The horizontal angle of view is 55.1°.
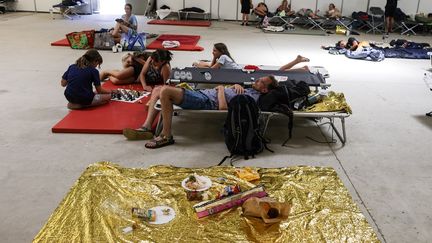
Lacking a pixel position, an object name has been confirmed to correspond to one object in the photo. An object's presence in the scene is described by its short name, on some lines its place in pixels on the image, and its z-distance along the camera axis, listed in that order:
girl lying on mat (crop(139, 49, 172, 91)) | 5.43
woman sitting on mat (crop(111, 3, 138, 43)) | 9.02
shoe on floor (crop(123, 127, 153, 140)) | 4.36
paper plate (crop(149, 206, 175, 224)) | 2.93
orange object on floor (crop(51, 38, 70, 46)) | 9.15
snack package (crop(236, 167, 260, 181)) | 3.51
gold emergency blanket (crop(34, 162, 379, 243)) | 2.78
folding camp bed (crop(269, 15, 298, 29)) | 13.57
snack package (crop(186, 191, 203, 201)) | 3.20
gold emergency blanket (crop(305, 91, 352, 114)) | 4.50
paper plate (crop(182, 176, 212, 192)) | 3.27
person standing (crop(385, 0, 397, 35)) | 12.27
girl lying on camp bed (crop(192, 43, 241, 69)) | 6.03
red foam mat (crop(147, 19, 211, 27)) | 13.27
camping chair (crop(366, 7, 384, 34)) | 13.27
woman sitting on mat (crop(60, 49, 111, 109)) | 5.04
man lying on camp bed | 4.30
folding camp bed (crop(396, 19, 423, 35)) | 13.14
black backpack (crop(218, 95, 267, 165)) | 4.11
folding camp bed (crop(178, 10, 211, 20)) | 14.30
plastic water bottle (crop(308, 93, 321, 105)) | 4.70
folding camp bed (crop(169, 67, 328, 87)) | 5.34
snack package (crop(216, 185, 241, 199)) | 3.16
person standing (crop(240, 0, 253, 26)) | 13.58
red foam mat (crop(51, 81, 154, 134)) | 4.55
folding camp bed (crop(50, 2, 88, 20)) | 13.48
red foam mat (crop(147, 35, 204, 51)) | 9.17
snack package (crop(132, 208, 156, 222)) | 2.91
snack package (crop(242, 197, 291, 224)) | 2.91
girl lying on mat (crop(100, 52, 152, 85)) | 6.26
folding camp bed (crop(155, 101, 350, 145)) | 4.42
